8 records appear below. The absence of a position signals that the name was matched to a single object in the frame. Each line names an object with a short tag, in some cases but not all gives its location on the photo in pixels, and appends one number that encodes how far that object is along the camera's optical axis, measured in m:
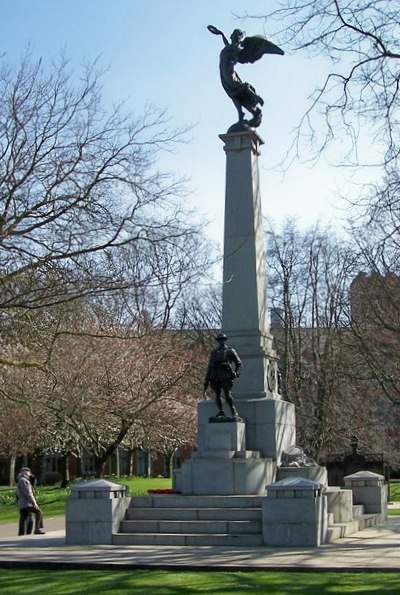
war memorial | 15.66
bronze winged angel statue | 22.05
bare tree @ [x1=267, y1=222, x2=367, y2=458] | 36.31
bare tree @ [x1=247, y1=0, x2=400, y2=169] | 12.91
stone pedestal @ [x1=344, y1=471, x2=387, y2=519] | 21.61
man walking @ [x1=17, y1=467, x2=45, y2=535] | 19.17
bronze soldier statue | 18.64
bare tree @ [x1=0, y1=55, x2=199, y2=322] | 16.81
